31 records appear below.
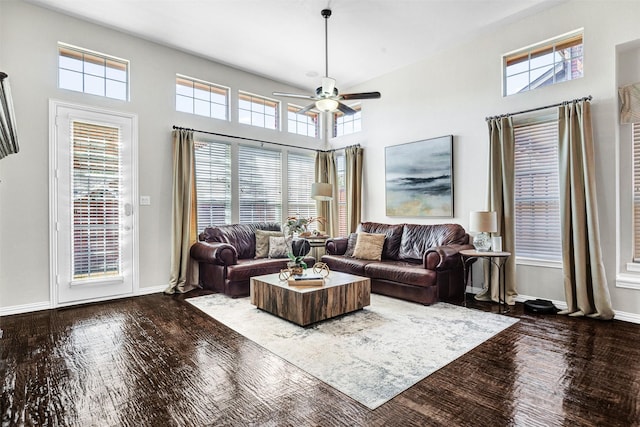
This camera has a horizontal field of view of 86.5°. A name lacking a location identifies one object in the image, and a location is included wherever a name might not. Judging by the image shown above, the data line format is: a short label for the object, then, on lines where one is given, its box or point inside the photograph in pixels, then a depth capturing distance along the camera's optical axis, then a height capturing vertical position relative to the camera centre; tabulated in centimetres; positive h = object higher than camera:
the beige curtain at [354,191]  630 +47
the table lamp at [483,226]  399 -13
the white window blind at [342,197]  680 +38
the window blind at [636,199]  356 +15
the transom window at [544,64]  396 +186
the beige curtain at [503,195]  425 +26
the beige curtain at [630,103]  350 +115
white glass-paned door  416 +18
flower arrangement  385 -14
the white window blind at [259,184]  592 +59
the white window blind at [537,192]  408 +28
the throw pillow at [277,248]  539 -50
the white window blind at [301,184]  657 +64
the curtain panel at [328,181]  671 +70
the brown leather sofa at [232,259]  456 -61
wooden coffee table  331 -85
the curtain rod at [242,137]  510 +135
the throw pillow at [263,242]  546 -41
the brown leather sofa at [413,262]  410 -66
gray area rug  233 -109
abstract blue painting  509 +59
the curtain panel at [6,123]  151 +53
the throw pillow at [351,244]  548 -46
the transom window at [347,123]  658 +187
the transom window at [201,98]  529 +194
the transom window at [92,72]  427 +192
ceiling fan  368 +131
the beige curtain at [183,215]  494 +4
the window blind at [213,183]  542 +56
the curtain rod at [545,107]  369 +127
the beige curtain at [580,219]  355 -6
